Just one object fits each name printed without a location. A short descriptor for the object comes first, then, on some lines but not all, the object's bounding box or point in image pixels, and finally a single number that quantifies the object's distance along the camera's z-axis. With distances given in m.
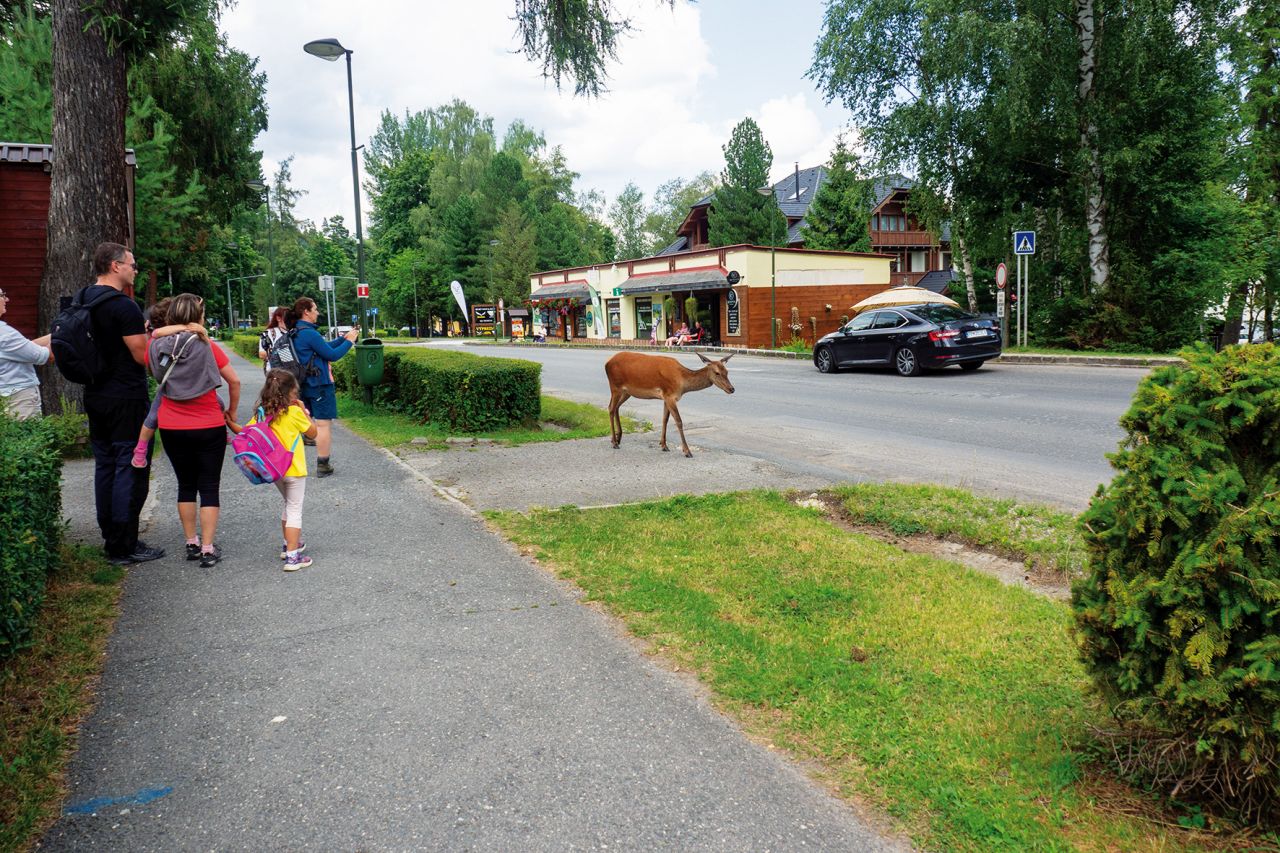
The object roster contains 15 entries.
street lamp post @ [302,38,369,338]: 18.20
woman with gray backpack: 5.59
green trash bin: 13.95
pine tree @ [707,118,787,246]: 53.88
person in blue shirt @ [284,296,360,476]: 8.94
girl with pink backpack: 5.73
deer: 10.20
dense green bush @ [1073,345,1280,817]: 2.36
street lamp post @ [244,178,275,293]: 26.20
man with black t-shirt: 5.63
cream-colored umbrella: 29.45
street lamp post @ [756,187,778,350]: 34.00
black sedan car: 18.80
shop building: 38.88
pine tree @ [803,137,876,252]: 48.19
